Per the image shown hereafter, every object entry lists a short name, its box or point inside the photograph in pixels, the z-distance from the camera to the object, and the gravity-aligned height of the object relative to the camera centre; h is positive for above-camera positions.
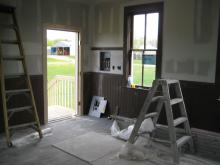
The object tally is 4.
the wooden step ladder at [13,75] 3.75 -0.23
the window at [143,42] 4.64 +0.43
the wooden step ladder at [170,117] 3.17 -0.80
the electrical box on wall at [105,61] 5.54 +0.04
